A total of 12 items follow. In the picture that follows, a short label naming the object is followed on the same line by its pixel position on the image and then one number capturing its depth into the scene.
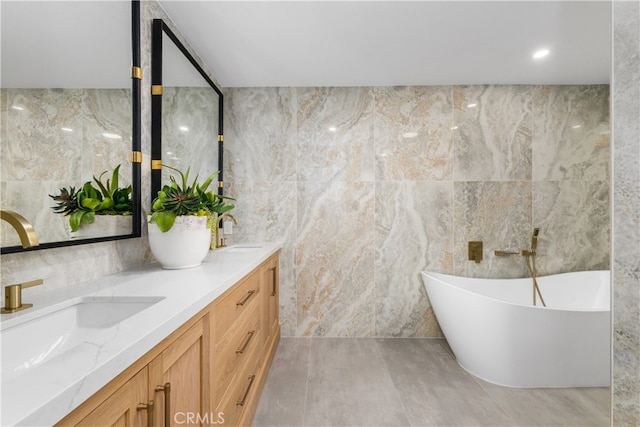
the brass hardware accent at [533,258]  2.75
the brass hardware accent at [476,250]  2.85
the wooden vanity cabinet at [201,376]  0.63
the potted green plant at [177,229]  1.43
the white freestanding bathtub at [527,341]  1.98
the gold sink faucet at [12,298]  0.86
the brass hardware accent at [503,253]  2.82
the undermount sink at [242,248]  2.30
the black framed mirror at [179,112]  1.68
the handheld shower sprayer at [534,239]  2.76
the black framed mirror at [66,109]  0.93
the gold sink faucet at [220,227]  2.53
